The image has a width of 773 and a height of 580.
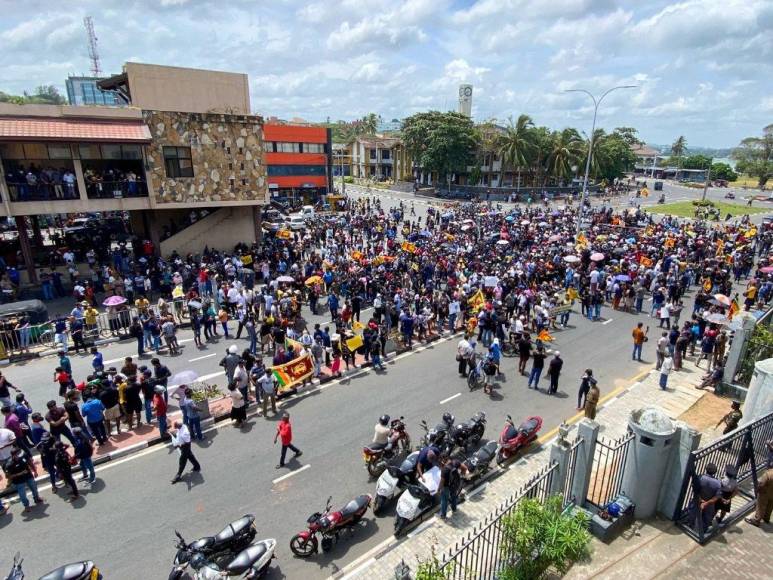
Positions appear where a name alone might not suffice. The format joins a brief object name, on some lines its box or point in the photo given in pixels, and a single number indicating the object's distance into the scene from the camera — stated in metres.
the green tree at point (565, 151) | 65.44
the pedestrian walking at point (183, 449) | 9.70
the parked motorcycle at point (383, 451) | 10.15
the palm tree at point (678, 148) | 130.62
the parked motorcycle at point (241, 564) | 6.91
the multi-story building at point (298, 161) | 57.56
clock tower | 107.81
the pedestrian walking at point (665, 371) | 13.85
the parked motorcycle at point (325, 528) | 8.09
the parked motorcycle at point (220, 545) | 7.23
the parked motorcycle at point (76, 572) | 6.76
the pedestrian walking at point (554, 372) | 13.43
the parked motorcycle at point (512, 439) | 10.73
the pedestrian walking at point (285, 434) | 10.22
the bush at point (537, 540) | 6.20
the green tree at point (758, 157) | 92.88
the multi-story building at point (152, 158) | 23.25
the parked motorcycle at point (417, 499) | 8.53
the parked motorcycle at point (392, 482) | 9.12
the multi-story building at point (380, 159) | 83.75
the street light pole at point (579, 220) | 32.88
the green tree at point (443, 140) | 65.50
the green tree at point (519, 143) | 61.72
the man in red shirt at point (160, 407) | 11.15
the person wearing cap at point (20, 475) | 8.77
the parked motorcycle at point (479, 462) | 9.98
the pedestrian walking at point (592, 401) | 11.87
